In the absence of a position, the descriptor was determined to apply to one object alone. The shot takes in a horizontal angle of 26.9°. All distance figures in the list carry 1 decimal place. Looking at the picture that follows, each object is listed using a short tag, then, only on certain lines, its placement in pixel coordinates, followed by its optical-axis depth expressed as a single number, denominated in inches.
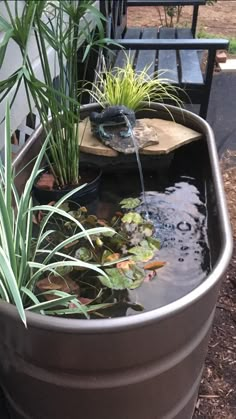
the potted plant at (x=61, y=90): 46.6
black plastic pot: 63.4
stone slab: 68.6
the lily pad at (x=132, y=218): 60.6
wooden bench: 94.7
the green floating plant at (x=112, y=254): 49.3
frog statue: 68.7
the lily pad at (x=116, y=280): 49.6
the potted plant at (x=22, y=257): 39.3
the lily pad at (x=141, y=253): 54.2
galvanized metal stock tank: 36.4
